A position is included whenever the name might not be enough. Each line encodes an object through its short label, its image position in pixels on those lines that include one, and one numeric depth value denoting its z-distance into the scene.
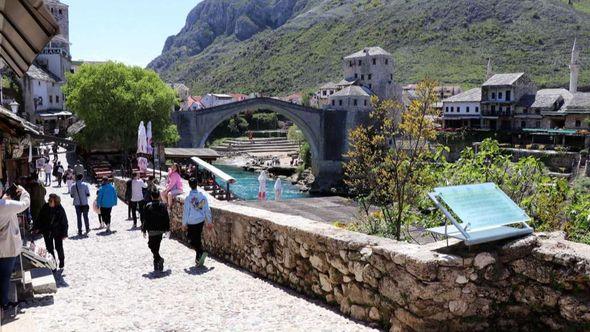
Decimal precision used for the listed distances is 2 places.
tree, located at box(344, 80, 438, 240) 10.23
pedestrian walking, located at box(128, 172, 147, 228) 11.60
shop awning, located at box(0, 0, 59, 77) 3.30
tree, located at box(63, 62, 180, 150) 30.16
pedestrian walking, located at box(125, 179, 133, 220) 11.79
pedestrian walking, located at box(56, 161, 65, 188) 21.77
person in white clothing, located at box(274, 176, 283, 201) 22.28
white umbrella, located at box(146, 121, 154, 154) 22.11
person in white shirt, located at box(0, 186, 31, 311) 4.80
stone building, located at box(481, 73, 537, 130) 50.56
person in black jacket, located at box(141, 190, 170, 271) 7.10
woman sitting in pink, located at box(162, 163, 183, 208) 10.11
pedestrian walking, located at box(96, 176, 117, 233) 10.94
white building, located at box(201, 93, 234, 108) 85.75
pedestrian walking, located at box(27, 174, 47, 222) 9.69
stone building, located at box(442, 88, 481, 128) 54.22
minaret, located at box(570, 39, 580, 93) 52.09
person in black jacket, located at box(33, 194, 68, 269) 7.36
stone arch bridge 50.38
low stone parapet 3.77
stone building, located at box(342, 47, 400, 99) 59.50
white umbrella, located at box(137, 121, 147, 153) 20.81
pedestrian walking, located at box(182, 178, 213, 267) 7.28
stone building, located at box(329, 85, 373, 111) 53.47
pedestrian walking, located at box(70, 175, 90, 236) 10.53
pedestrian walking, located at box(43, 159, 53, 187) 21.53
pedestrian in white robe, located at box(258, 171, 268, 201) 22.78
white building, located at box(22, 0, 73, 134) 43.78
